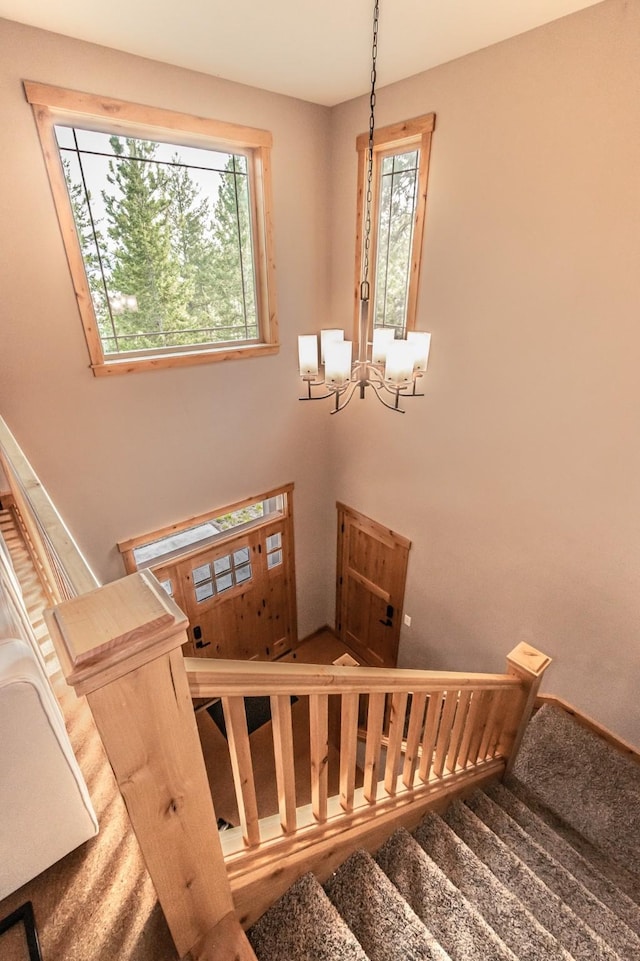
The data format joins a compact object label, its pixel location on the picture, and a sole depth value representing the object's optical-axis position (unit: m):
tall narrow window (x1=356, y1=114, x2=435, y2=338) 3.14
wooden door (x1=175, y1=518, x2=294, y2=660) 4.20
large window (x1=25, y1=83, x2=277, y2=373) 2.75
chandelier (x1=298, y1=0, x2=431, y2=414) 2.13
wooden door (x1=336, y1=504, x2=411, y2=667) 4.45
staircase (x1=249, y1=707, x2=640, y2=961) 1.26
